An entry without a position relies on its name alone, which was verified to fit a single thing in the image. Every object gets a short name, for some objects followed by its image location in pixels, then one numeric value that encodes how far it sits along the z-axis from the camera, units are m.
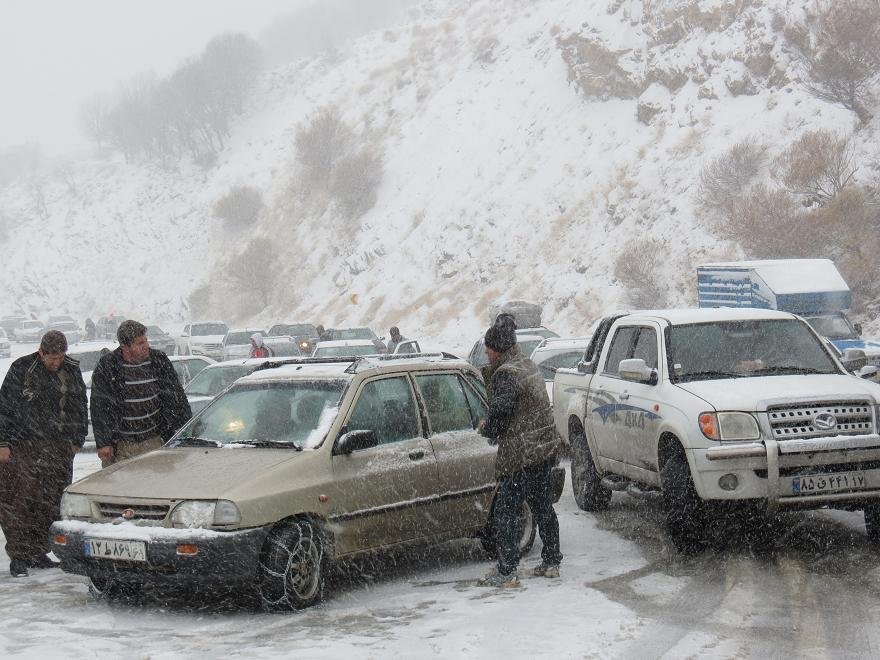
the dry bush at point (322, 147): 73.25
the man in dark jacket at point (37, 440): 8.66
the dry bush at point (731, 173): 43.47
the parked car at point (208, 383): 16.17
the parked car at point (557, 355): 16.48
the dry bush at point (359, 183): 66.93
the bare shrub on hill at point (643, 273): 42.62
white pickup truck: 8.02
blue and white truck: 22.94
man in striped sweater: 8.71
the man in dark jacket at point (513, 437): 7.52
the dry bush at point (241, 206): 76.75
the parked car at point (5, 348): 53.66
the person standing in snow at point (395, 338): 26.88
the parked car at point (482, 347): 18.11
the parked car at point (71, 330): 53.69
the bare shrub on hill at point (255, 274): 67.81
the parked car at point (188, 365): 19.22
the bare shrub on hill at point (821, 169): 39.03
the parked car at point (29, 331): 66.38
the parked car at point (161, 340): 38.91
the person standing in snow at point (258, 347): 21.28
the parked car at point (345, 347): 23.24
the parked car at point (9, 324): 76.00
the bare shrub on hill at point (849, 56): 42.09
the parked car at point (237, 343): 32.41
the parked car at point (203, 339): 38.88
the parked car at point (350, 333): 34.00
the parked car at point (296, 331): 39.00
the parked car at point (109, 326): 51.56
